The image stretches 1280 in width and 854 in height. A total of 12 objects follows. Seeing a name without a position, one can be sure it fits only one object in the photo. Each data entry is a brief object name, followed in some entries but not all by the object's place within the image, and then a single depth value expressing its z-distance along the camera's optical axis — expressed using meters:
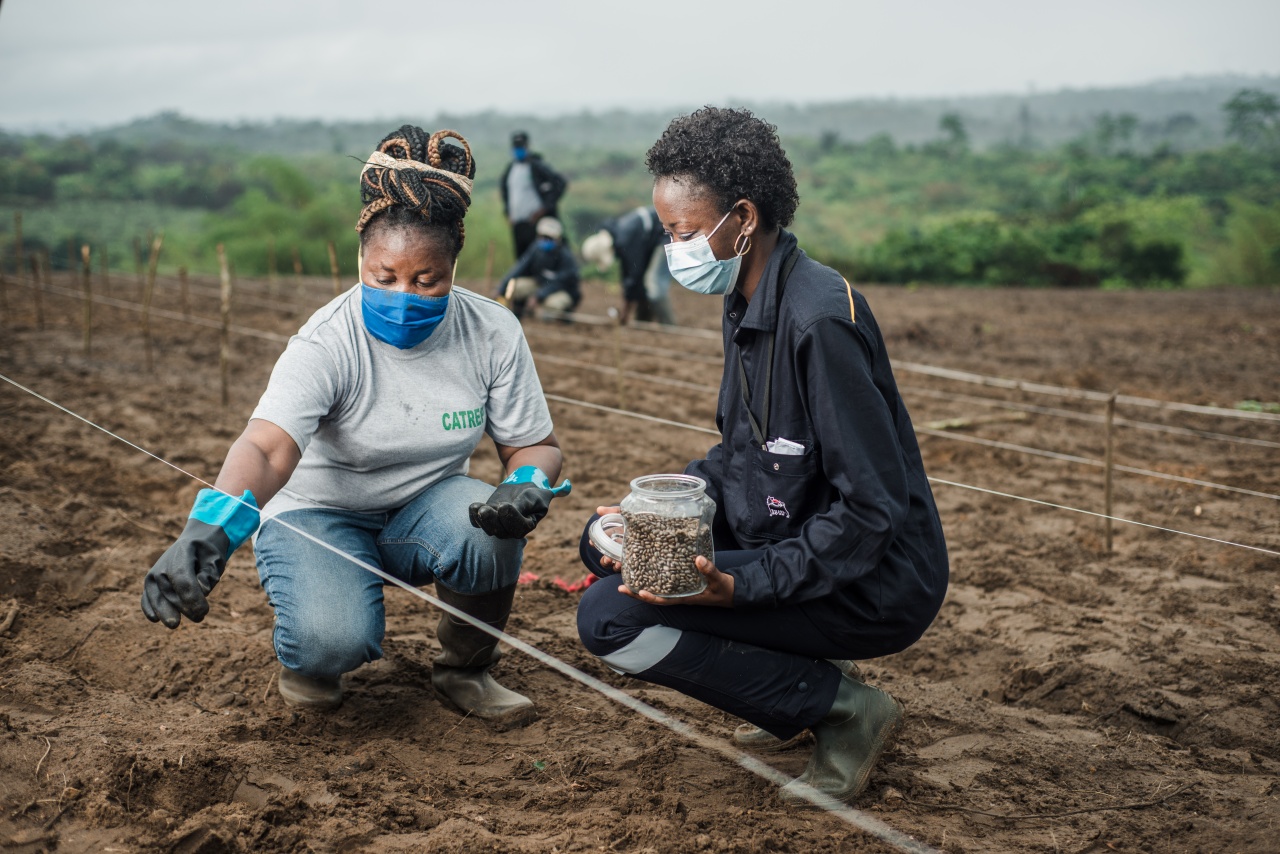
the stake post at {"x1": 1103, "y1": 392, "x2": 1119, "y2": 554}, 3.96
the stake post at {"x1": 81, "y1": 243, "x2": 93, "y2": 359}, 7.23
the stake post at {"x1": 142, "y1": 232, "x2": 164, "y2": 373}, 6.96
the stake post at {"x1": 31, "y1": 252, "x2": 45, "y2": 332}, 8.21
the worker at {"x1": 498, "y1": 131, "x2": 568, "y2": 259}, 9.27
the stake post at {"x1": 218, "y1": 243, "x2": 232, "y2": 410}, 5.84
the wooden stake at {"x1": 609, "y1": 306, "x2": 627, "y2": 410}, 5.95
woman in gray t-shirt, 2.31
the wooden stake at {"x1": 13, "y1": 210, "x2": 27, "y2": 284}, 9.66
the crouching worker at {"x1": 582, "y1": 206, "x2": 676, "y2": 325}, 8.73
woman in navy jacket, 1.92
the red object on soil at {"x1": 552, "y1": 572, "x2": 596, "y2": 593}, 3.57
